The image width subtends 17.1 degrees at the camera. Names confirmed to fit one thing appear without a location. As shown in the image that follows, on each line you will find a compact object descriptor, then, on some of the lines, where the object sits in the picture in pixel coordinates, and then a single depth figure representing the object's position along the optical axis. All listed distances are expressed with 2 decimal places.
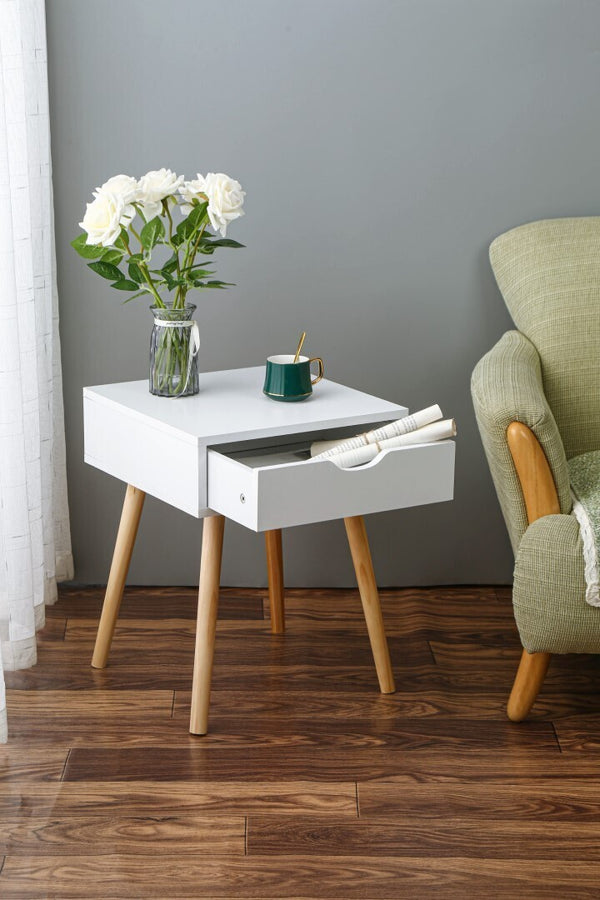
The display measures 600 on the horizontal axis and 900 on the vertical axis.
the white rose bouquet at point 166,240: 3.17
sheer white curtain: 3.37
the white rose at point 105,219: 3.15
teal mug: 3.30
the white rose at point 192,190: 3.25
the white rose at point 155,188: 3.20
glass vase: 3.28
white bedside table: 3.11
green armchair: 3.21
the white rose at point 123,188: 3.16
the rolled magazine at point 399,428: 3.23
